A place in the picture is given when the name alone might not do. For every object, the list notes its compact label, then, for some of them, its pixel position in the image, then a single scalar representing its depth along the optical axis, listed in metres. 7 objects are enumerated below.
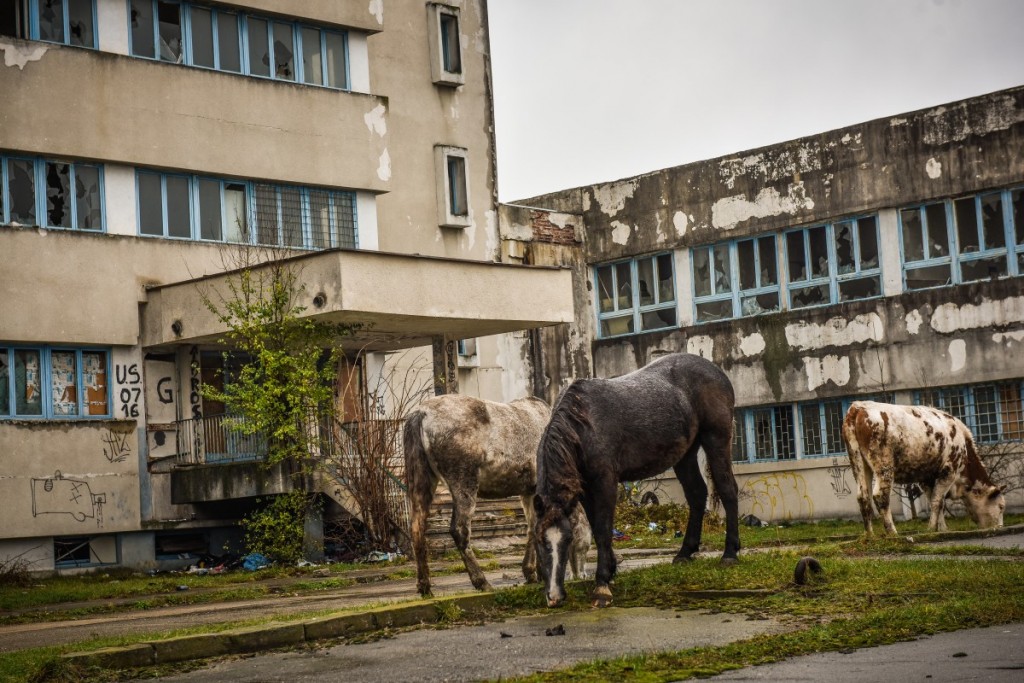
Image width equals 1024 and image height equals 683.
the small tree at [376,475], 23.72
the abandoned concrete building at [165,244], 24.80
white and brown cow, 19.11
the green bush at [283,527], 23.94
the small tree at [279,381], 24.36
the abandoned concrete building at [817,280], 28.19
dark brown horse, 11.83
